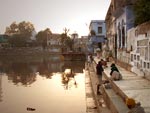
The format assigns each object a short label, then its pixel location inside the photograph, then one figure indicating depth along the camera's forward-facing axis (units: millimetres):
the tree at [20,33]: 50884
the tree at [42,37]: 52986
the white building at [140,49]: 6789
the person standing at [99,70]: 7689
